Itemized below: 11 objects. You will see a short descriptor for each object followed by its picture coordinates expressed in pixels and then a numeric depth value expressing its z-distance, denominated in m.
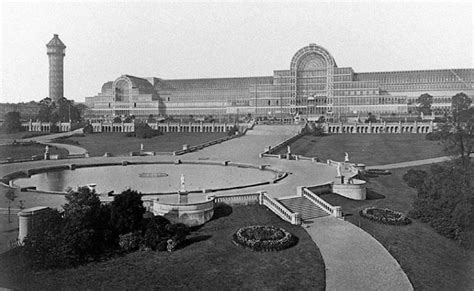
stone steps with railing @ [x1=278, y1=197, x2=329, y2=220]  30.53
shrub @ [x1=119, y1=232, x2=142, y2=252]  24.05
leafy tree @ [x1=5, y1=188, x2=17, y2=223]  29.72
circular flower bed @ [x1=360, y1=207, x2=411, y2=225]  30.27
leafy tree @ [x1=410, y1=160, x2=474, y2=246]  28.19
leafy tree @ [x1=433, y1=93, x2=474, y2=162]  44.25
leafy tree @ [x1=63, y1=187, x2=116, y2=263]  22.84
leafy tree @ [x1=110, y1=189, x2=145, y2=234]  24.97
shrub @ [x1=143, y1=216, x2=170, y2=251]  24.05
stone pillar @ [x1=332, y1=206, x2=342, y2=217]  30.59
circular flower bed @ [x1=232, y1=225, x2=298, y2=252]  24.23
